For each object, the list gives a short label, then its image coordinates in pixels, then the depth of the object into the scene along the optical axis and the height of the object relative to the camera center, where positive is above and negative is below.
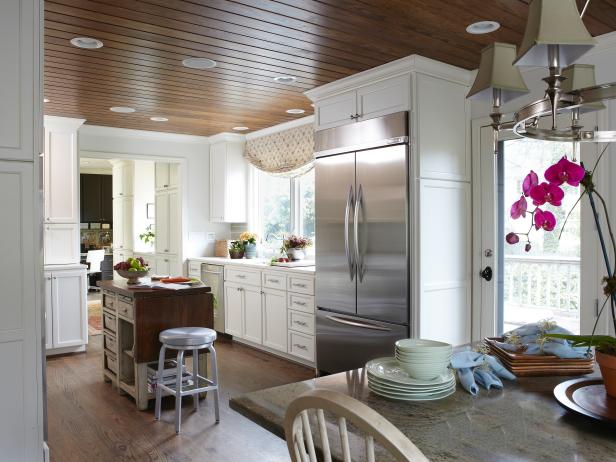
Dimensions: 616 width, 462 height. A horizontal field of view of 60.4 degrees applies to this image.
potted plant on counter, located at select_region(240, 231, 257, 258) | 6.15 -0.20
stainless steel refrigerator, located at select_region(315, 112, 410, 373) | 3.62 -0.10
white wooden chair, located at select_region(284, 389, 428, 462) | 0.81 -0.33
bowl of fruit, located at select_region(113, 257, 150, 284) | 3.82 -0.31
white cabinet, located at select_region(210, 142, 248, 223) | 6.36 +0.54
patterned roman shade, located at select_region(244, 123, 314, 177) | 5.41 +0.83
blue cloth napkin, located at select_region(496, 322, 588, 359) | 1.63 -0.38
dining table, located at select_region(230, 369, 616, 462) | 1.07 -0.46
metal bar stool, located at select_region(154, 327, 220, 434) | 3.30 -0.78
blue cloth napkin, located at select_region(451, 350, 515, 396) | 1.47 -0.42
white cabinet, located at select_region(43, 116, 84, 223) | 5.27 +0.58
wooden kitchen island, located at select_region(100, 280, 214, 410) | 3.56 -0.66
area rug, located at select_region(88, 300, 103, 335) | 6.40 -1.22
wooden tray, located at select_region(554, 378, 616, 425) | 1.22 -0.43
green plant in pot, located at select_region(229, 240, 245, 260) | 6.10 -0.27
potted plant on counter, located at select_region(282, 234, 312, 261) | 5.36 -0.21
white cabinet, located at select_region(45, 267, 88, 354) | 5.10 -0.79
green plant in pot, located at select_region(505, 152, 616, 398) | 1.26 +0.05
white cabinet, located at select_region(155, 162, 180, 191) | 6.52 +0.66
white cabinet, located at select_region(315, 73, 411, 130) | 3.62 +0.92
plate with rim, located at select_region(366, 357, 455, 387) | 1.40 -0.41
